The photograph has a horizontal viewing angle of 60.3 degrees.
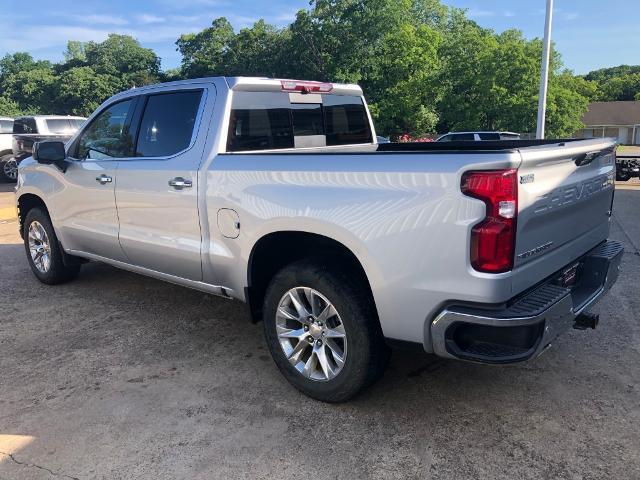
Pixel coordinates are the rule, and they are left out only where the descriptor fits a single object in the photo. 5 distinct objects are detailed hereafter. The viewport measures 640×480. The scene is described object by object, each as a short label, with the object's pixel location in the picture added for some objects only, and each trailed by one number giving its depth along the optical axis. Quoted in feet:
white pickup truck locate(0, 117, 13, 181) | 56.34
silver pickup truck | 8.33
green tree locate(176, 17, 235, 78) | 202.90
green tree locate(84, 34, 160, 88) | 252.42
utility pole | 51.01
